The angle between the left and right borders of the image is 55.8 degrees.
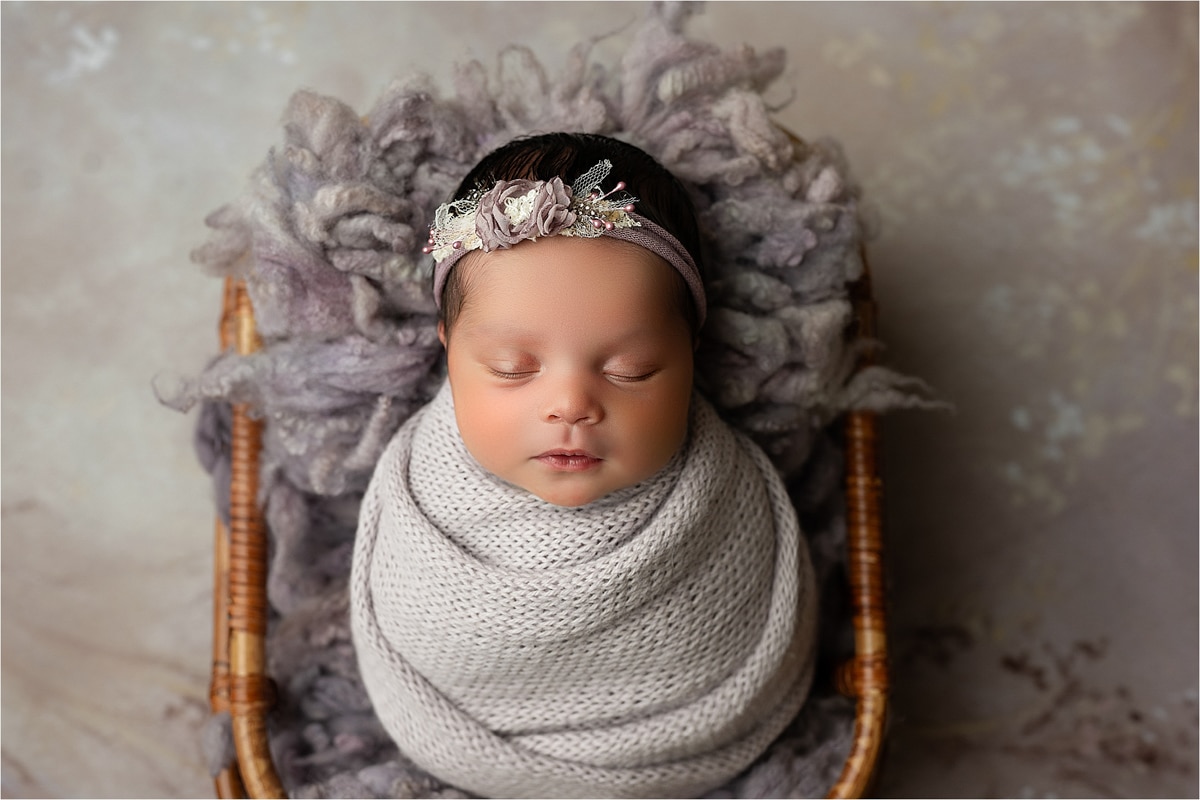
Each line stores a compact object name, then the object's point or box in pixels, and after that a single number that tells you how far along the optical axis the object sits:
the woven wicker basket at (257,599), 1.27
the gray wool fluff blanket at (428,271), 1.23
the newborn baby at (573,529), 1.06
